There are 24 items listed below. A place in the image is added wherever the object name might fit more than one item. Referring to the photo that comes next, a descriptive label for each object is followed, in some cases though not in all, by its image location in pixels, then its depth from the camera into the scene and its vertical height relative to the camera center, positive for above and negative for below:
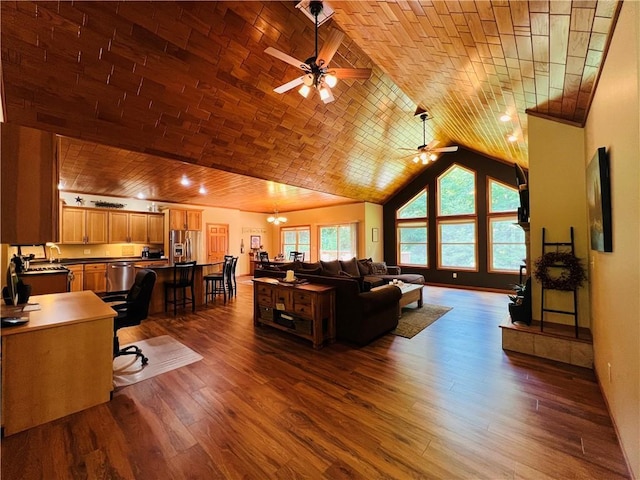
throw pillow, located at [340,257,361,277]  6.11 -0.55
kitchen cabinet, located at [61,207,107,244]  6.40 +0.52
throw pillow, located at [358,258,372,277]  6.50 -0.59
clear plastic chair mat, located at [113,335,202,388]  2.71 -1.32
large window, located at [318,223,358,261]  9.07 +0.07
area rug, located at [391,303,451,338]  3.98 -1.32
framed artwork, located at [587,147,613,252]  1.86 +0.28
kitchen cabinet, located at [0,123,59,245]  1.68 +0.40
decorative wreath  2.97 -0.35
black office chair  2.93 -0.70
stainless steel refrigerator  7.77 +0.00
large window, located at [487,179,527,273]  6.90 +0.27
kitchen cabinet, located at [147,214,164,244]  7.77 +0.51
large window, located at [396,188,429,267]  8.55 +0.37
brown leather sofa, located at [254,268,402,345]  3.39 -0.88
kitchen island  5.11 -0.79
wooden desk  1.93 -0.94
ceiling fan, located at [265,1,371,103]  2.64 +1.84
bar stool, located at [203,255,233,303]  6.09 -0.88
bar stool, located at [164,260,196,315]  5.16 -0.74
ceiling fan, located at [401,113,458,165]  5.48 +1.95
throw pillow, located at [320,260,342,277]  5.62 -0.50
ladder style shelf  3.06 -0.58
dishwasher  6.45 -0.75
